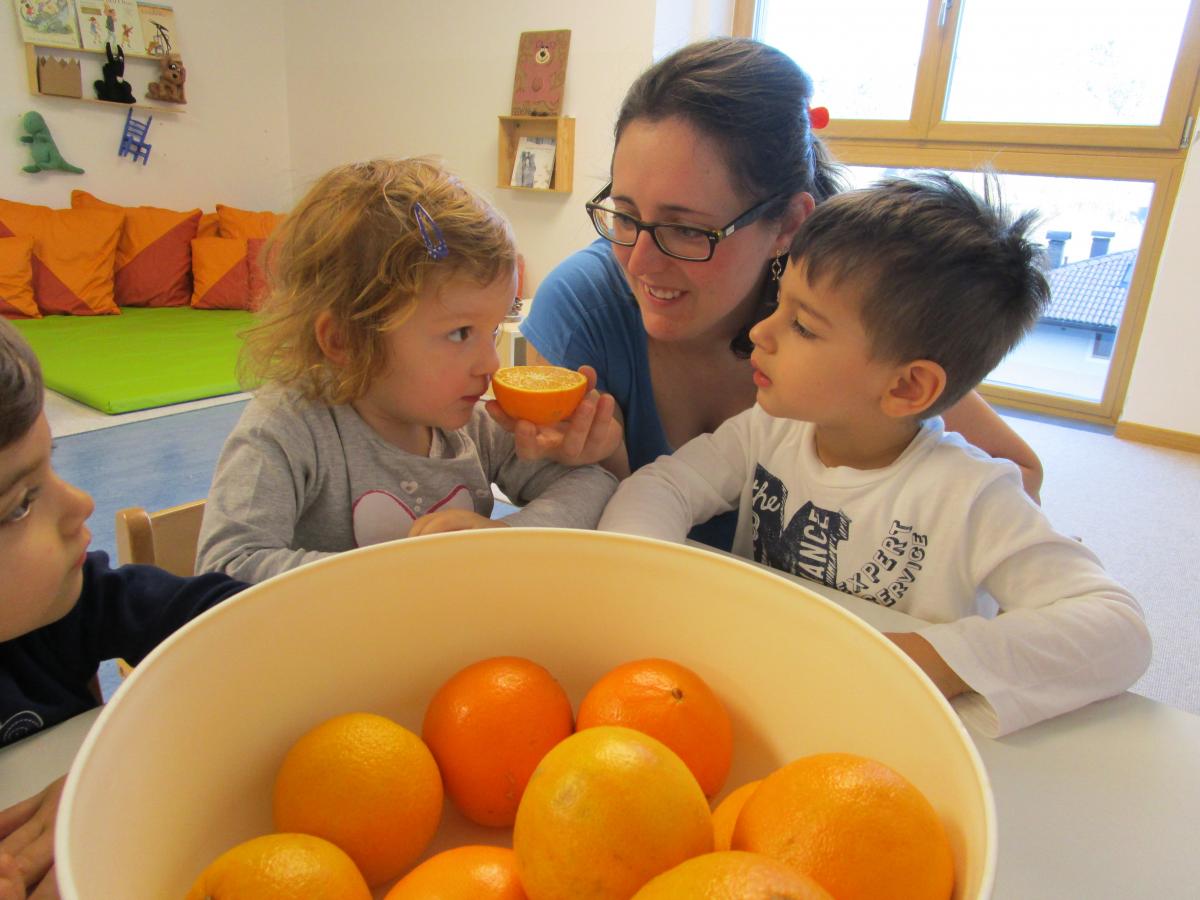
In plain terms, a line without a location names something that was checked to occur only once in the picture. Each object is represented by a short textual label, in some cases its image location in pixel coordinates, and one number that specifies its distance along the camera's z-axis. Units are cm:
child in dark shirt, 51
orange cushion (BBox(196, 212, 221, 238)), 495
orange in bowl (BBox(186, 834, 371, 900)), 35
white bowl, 36
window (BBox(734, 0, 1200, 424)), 352
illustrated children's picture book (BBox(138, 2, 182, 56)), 475
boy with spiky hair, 88
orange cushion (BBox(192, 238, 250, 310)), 470
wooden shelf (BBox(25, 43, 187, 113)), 438
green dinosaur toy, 442
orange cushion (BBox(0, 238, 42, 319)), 391
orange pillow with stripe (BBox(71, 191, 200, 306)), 454
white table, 51
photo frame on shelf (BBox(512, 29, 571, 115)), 427
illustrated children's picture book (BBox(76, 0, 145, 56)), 449
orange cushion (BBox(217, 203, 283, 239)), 496
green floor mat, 322
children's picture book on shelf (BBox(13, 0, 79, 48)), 428
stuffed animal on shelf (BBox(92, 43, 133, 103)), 463
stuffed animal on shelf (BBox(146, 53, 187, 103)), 489
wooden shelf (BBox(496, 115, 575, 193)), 430
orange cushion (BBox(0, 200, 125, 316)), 412
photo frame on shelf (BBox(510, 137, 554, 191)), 445
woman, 105
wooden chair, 93
